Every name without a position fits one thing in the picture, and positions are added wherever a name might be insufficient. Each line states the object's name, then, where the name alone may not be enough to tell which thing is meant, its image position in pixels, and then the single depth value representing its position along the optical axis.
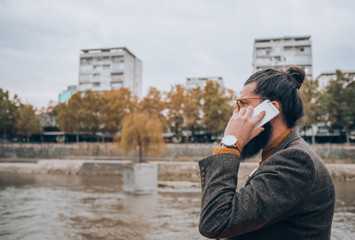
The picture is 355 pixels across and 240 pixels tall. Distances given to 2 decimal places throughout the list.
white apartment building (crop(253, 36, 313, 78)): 59.88
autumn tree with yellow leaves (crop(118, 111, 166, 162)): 19.23
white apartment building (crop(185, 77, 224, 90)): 87.12
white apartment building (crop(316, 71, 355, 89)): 60.98
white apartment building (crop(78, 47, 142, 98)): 67.06
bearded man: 1.32
